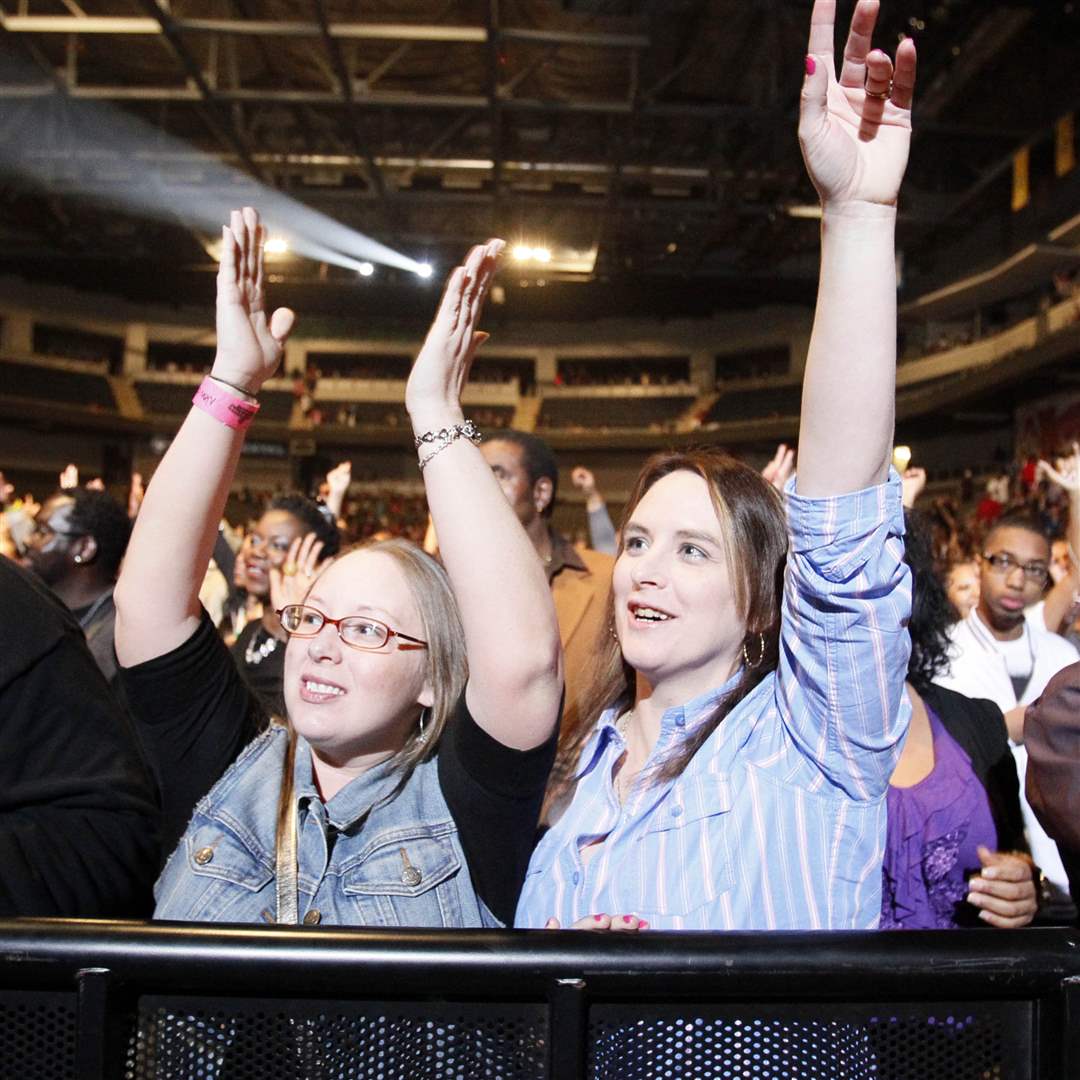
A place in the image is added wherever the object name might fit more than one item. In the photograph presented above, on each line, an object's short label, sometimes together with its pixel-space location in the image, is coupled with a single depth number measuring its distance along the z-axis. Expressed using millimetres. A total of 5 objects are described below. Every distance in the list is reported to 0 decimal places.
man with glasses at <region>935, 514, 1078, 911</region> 3307
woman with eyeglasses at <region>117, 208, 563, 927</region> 1336
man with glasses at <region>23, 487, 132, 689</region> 3549
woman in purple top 1939
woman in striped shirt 1238
